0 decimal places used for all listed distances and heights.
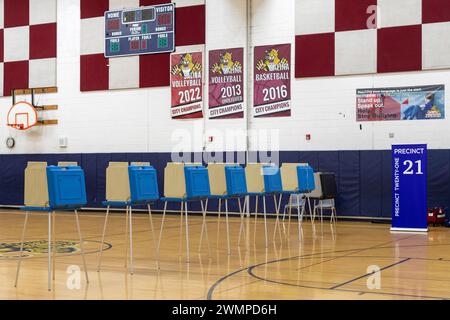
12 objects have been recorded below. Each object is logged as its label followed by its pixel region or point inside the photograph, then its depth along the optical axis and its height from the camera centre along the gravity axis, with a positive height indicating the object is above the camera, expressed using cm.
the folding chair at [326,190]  1433 -78
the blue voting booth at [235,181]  1036 -41
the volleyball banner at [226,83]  1753 +204
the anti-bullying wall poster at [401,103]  1510 +129
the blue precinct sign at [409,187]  1324 -66
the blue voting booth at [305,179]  1201 -45
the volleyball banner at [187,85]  1811 +206
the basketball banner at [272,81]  1689 +202
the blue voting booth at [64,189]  674 -35
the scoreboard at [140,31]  1831 +371
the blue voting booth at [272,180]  1145 -43
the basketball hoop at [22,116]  2000 +130
